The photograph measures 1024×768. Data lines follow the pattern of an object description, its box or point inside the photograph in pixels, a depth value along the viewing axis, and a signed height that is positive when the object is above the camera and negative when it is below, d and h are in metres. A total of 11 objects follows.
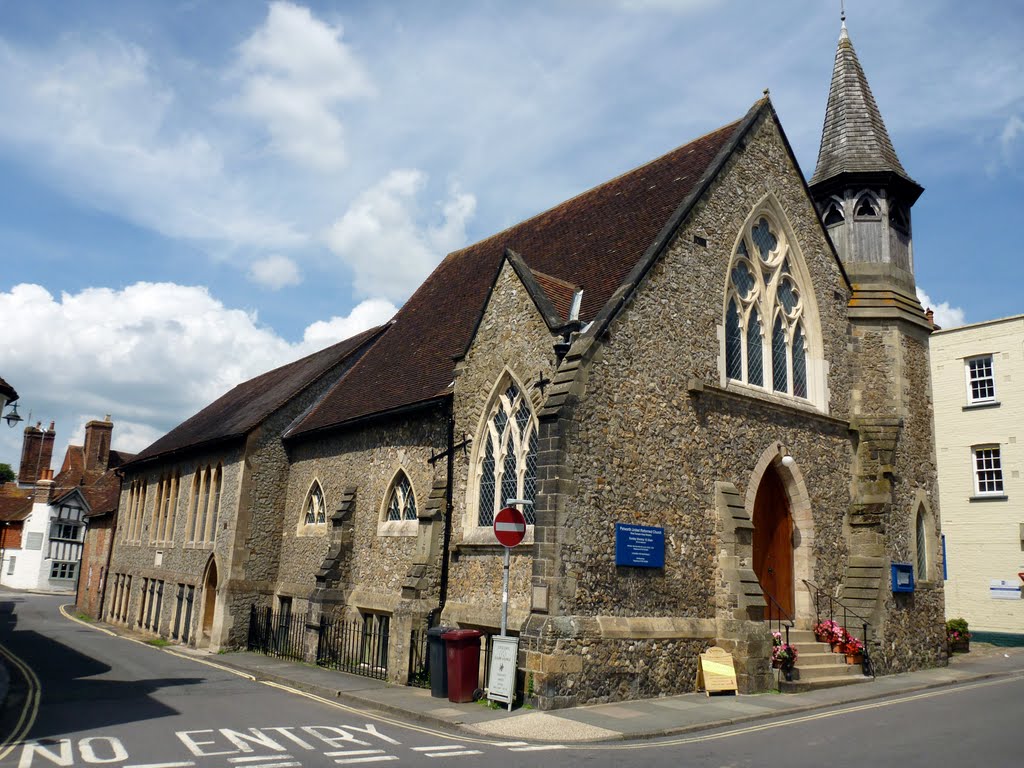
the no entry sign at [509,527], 12.32 +0.43
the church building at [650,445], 13.27 +2.22
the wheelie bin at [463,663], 12.73 -1.63
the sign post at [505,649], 12.10 -1.33
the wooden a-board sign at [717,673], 13.50 -1.71
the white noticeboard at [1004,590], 25.72 -0.36
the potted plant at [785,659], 14.21 -1.51
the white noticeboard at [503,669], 12.08 -1.62
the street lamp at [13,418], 15.52 +2.13
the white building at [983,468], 26.23 +3.51
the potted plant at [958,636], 21.75 -1.53
